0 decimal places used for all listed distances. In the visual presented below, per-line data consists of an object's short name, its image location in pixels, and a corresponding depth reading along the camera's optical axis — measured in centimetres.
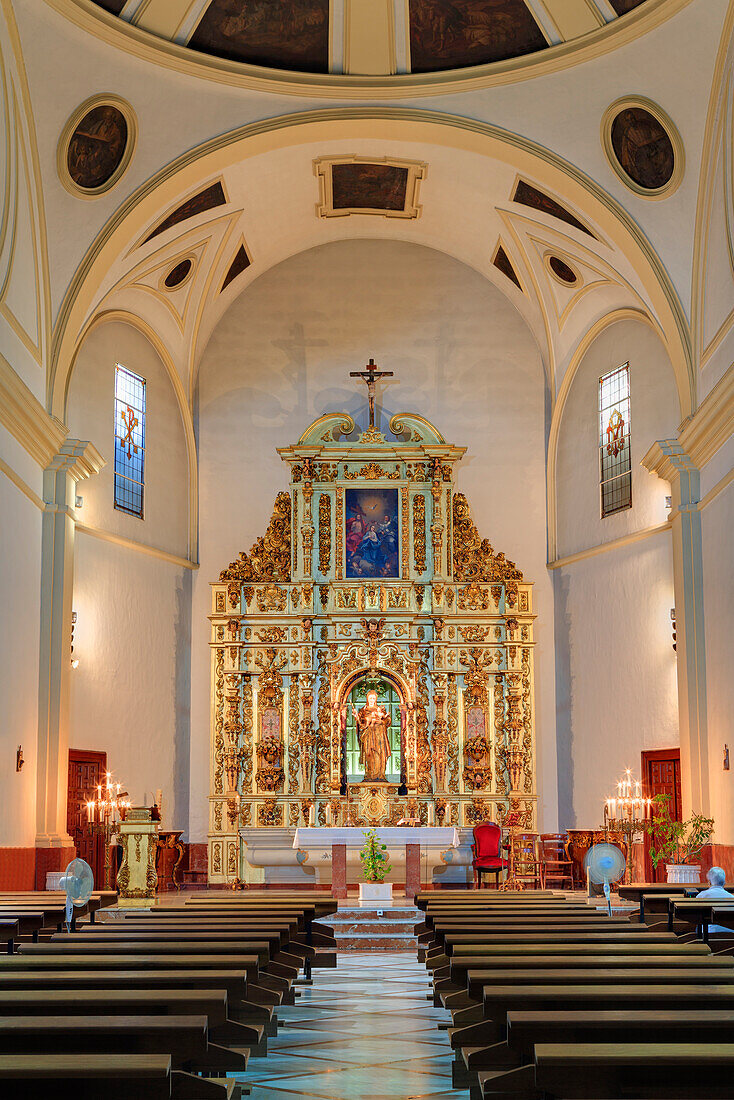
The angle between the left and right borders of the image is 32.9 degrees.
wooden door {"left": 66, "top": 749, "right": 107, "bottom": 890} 1769
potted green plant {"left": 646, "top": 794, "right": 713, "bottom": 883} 1470
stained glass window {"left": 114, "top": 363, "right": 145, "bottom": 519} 2030
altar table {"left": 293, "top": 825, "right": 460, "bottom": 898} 1753
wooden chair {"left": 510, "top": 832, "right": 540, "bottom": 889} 1888
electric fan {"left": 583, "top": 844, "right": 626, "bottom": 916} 848
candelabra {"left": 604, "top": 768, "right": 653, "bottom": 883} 1683
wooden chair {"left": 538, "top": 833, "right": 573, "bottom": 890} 1947
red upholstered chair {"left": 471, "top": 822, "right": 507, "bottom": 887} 1819
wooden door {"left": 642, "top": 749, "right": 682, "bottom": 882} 1806
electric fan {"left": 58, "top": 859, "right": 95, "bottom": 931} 816
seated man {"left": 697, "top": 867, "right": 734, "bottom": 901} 950
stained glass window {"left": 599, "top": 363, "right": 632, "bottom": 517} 2019
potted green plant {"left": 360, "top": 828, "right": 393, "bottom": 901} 1594
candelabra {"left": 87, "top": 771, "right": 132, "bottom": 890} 1772
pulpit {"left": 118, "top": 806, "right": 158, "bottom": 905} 1437
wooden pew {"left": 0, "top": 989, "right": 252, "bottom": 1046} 418
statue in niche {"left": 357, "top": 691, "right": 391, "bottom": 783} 2041
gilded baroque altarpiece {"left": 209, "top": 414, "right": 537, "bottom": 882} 2038
